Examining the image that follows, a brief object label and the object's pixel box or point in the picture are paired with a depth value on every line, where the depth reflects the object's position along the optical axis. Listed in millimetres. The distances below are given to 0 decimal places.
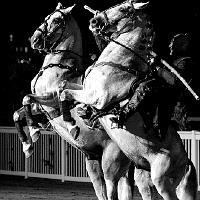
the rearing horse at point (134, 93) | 15618
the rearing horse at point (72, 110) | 17592
